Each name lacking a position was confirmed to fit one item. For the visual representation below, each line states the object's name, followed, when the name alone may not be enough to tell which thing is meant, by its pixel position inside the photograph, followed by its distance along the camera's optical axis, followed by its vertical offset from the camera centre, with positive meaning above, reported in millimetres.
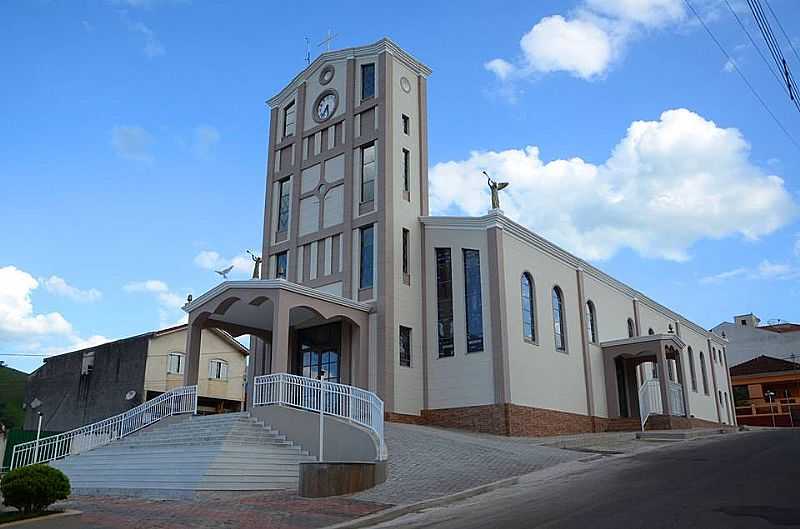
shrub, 9852 -701
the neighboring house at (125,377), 33062 +2886
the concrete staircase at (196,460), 13711 -504
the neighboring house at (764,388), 46344 +3004
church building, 22922 +4762
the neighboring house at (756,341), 56844 +7366
